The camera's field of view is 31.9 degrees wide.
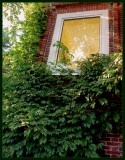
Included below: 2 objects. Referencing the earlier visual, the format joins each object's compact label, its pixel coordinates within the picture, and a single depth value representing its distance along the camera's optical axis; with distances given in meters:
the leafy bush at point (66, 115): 3.93
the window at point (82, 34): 5.28
